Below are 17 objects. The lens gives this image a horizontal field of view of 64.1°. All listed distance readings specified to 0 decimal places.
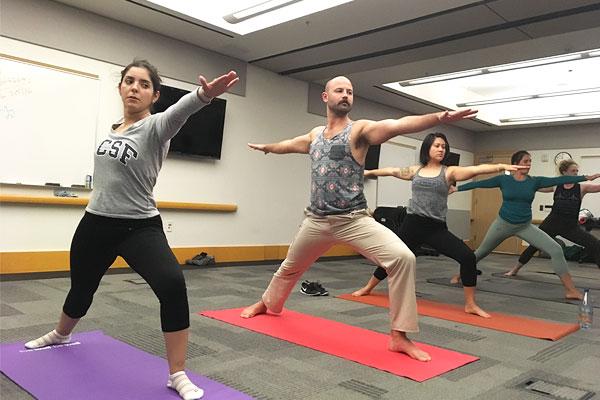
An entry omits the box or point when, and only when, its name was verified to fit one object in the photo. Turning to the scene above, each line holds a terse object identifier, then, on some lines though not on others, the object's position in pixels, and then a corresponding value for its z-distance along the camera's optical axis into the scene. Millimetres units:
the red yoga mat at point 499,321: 3326
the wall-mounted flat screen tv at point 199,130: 5555
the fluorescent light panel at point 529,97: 7395
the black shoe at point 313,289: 4448
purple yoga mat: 1907
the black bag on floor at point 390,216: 8031
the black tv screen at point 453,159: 9977
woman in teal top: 4457
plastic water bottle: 3596
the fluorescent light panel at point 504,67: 5855
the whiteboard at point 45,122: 4469
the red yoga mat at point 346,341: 2451
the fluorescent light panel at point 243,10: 4637
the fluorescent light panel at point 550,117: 8654
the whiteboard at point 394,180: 8836
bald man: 2568
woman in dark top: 5055
